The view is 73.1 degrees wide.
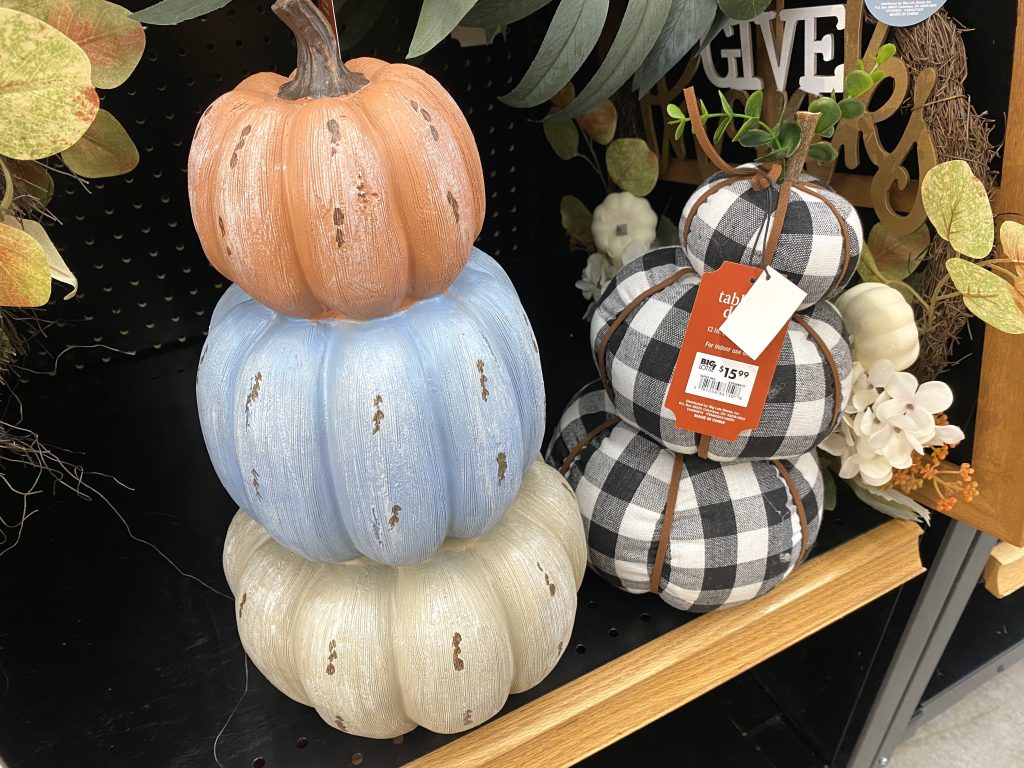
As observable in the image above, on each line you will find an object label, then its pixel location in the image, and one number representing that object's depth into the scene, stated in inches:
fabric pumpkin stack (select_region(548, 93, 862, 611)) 19.9
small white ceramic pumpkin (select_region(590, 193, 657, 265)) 30.3
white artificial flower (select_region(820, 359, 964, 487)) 23.0
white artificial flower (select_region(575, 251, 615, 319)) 32.4
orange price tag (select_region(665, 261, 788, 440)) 20.4
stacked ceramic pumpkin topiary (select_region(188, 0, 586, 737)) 14.0
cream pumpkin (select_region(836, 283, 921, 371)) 22.7
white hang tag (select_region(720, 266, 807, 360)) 19.6
